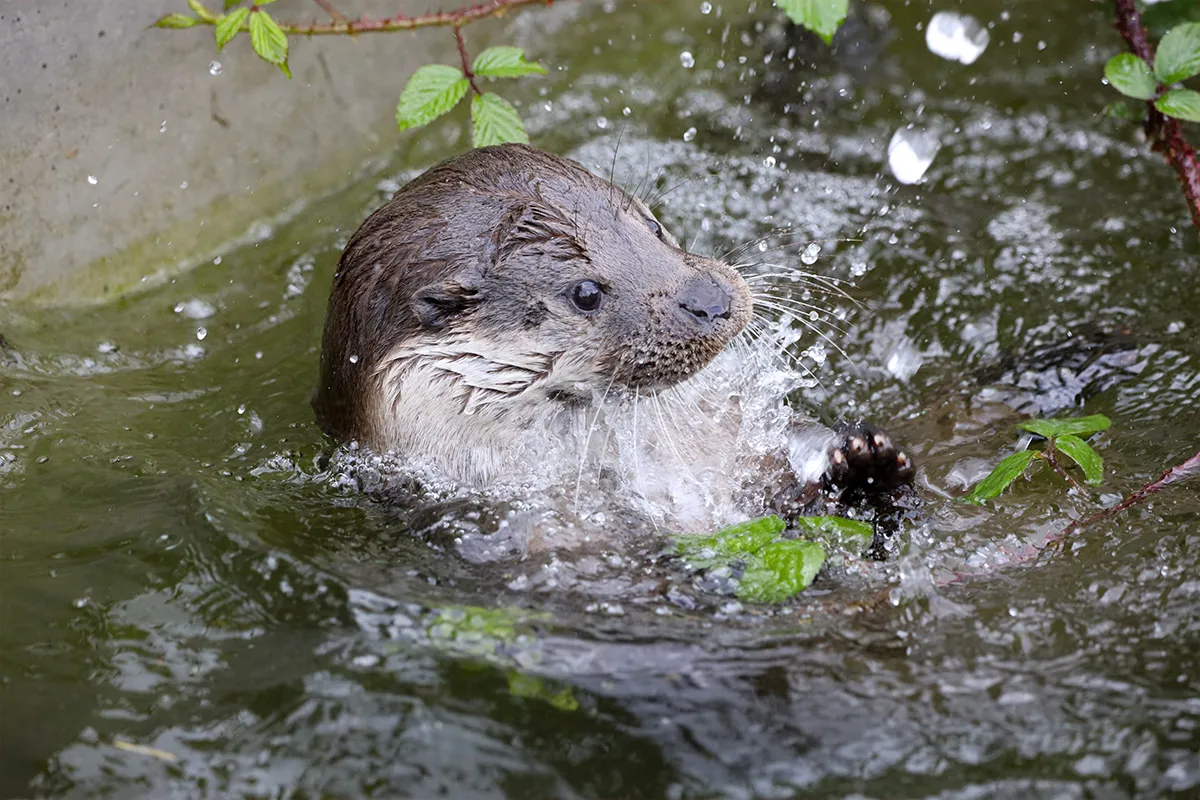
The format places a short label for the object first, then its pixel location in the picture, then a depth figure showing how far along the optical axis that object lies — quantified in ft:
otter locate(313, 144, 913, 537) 14.76
